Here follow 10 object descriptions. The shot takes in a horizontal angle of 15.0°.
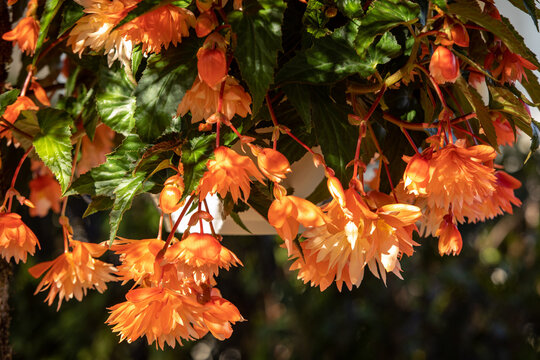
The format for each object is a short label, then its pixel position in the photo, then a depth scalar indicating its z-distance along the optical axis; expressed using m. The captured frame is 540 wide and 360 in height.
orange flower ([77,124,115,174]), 1.49
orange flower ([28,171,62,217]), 1.52
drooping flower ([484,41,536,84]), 1.29
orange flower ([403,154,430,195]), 1.22
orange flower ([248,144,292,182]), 1.20
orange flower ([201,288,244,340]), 1.24
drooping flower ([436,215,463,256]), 1.28
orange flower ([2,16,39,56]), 1.35
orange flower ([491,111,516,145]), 1.36
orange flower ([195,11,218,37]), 1.22
